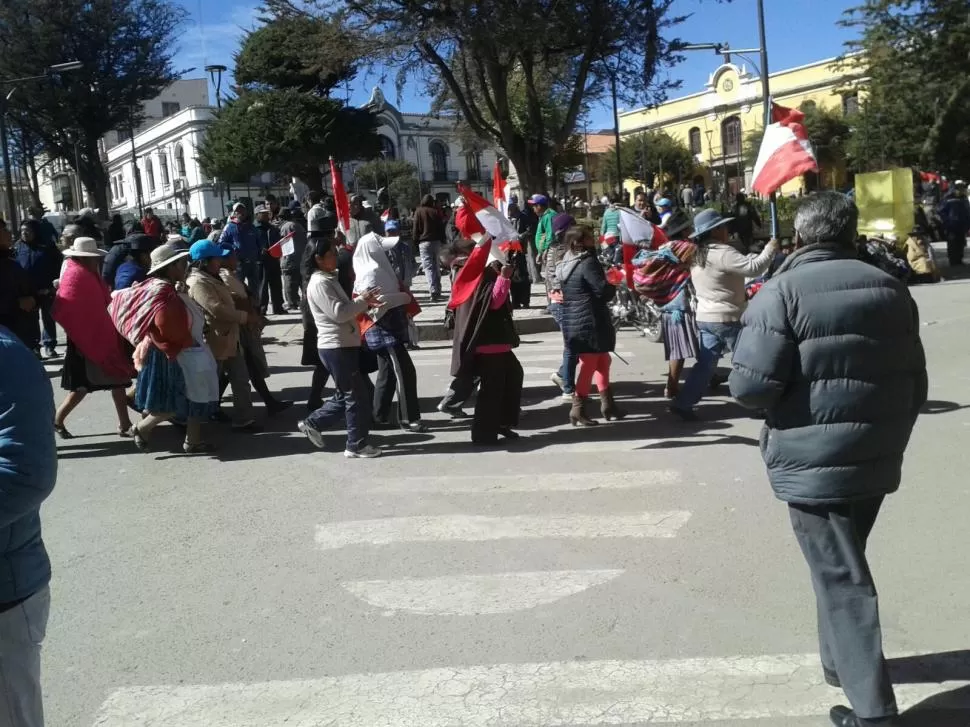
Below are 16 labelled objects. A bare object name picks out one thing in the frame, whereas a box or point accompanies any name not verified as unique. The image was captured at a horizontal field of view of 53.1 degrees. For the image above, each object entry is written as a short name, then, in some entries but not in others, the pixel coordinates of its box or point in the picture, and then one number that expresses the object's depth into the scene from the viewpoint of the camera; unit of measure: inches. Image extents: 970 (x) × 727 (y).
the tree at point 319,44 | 724.7
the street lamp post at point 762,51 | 924.4
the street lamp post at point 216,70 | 1011.6
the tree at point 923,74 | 790.5
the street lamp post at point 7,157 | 1029.8
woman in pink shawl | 313.3
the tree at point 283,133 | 1508.4
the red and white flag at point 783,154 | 316.5
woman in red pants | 316.5
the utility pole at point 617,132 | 961.5
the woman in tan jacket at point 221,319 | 322.7
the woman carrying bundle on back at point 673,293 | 341.4
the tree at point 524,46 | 677.3
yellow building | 2170.3
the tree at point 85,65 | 1478.8
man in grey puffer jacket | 125.3
